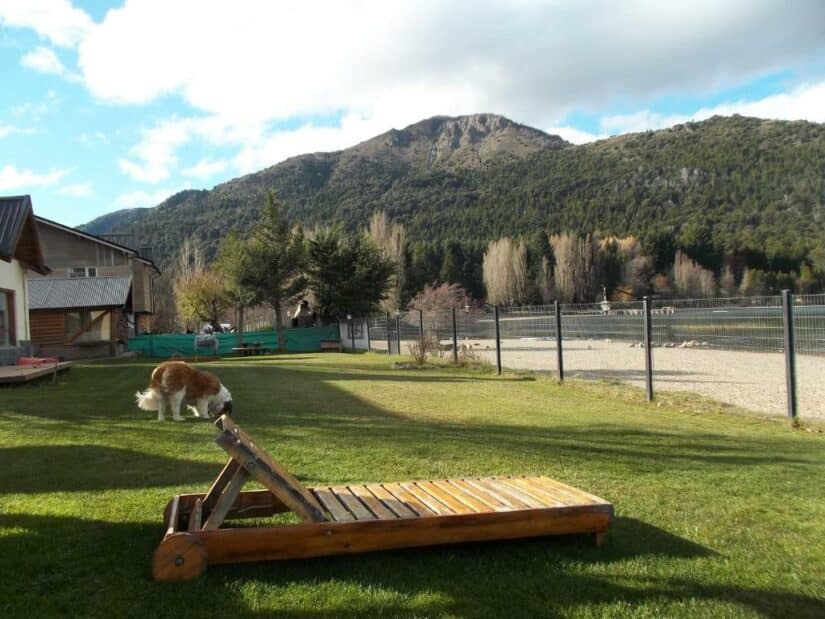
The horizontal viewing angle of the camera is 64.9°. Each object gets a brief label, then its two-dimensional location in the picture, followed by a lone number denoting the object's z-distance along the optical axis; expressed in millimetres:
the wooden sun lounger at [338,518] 3684
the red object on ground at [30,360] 17359
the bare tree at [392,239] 65188
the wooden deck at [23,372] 14352
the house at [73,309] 30844
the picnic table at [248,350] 37997
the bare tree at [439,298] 61331
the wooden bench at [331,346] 38938
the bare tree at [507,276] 88625
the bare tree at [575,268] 90250
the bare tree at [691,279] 83625
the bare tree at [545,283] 90250
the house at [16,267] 17266
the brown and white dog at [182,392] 9648
